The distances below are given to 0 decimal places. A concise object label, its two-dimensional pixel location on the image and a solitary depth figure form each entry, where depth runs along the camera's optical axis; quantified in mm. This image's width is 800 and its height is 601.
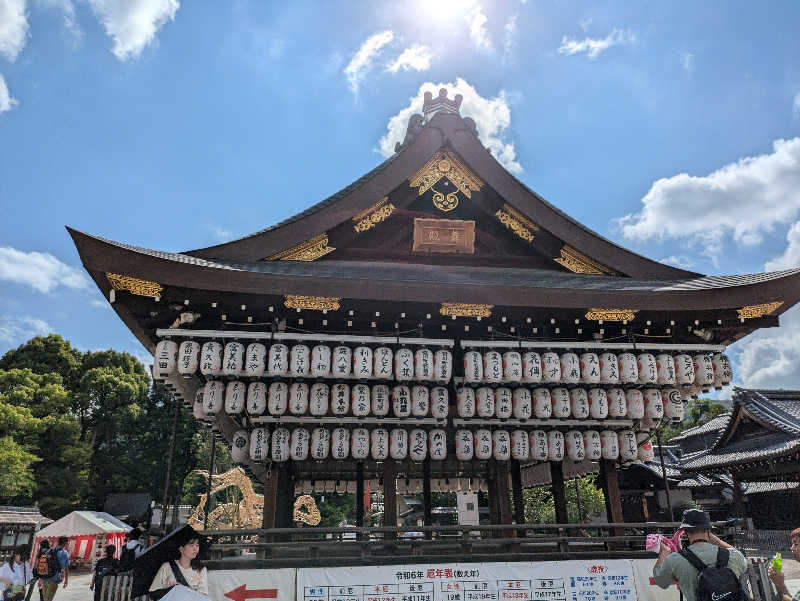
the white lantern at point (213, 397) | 8695
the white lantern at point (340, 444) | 9352
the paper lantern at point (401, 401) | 9078
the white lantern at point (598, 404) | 9523
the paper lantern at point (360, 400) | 8852
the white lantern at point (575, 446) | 10016
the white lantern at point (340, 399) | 8914
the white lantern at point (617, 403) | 9648
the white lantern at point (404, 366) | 8828
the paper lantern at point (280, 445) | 9219
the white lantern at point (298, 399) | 8812
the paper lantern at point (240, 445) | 9539
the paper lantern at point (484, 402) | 9305
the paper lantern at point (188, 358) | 8406
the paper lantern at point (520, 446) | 9828
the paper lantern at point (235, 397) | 8758
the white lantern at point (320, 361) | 8602
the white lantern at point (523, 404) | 9391
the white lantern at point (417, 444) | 9516
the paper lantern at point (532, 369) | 9102
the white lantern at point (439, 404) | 9172
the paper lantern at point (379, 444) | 9422
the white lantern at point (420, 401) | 9109
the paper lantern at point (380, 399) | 8984
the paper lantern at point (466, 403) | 9367
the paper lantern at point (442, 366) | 8969
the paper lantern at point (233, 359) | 8430
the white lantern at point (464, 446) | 9711
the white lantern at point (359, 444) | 9336
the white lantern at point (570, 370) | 9227
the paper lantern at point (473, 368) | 8969
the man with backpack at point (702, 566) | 4672
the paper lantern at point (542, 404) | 9414
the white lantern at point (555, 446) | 9984
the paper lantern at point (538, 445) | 9938
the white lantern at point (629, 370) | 9328
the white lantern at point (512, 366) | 9062
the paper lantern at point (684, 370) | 9508
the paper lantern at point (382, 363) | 8750
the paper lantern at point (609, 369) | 9281
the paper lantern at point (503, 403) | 9422
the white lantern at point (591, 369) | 9227
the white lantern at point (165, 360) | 8359
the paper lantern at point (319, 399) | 8844
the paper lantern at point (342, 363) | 8664
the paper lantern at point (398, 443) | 9508
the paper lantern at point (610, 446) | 10133
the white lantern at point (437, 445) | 9609
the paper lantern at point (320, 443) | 9288
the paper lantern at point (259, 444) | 9203
